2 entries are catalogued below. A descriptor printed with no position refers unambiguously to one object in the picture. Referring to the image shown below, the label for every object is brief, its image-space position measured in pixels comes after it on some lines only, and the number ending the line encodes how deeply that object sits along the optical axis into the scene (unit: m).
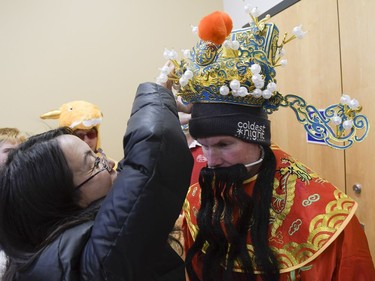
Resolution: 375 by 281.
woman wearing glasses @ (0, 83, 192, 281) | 0.66
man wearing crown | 0.83
